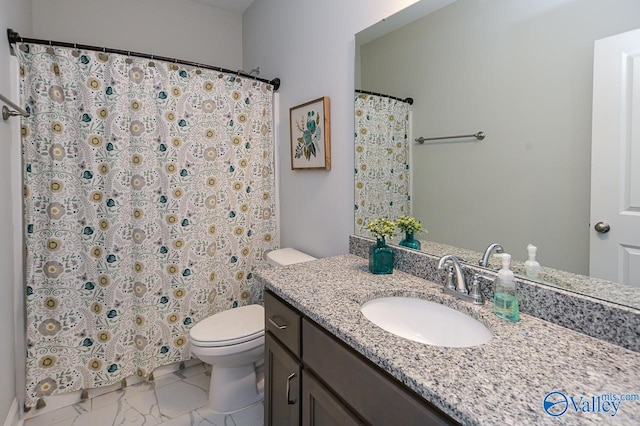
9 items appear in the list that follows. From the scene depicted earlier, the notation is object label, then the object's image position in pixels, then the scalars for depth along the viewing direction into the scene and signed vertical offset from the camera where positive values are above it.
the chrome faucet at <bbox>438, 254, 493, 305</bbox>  1.06 -0.28
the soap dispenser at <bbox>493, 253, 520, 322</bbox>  0.94 -0.28
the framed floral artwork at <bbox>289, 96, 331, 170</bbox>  1.84 +0.41
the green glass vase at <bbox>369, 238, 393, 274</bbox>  1.38 -0.25
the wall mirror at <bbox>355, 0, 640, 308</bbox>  0.91 +0.28
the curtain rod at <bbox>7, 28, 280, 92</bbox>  1.58 +0.84
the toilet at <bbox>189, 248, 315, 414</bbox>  1.69 -0.78
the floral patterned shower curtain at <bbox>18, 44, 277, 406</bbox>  1.71 -0.01
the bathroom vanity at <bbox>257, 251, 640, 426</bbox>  0.62 -0.36
